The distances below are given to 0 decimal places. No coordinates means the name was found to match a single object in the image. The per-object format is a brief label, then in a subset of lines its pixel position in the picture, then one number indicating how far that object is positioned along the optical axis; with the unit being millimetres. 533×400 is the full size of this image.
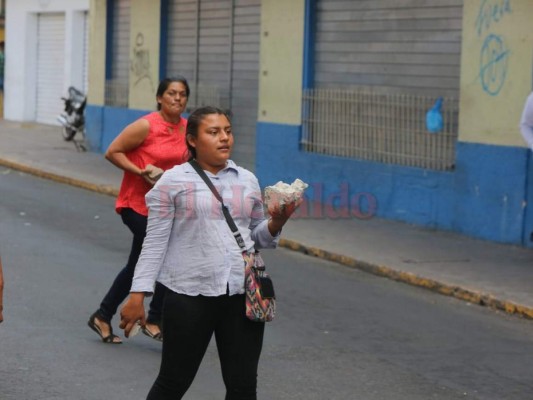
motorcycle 24609
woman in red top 8094
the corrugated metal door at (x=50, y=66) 28859
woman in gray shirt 5383
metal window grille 14164
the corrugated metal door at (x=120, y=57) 22266
